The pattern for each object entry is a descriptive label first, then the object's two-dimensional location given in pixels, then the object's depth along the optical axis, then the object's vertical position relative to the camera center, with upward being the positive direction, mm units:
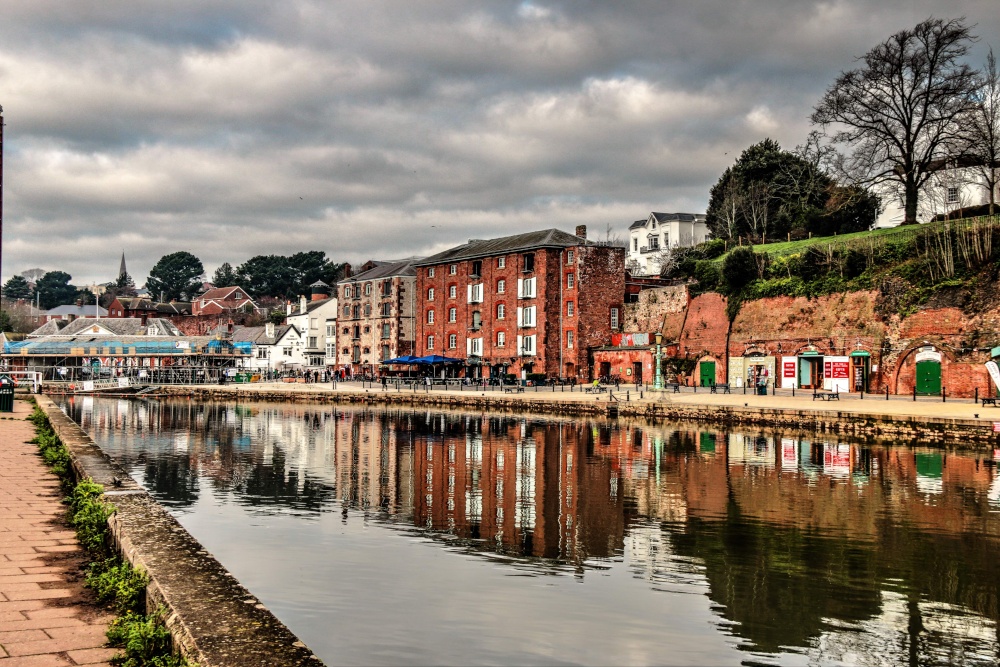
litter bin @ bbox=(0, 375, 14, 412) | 33625 -1949
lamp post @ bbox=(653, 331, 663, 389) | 46438 -1505
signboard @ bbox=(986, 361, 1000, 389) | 33266 -761
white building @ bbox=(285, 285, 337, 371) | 85438 +2238
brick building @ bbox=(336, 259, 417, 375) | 72688 +3279
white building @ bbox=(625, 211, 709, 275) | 88812 +12714
